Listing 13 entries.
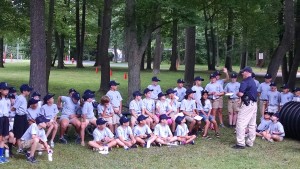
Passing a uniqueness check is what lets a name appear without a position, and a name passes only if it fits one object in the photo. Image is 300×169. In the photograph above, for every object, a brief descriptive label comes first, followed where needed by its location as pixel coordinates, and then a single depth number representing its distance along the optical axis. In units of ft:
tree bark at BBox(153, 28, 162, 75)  96.66
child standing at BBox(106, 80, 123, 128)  34.31
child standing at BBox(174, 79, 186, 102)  37.82
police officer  31.27
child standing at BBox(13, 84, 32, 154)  27.04
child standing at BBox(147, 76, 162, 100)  38.06
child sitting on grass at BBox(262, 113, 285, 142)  35.04
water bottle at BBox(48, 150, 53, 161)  25.91
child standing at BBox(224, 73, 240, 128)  39.32
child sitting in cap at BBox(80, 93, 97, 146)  30.96
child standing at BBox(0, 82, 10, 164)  25.70
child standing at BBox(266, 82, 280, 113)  39.09
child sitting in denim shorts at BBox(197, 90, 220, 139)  35.58
